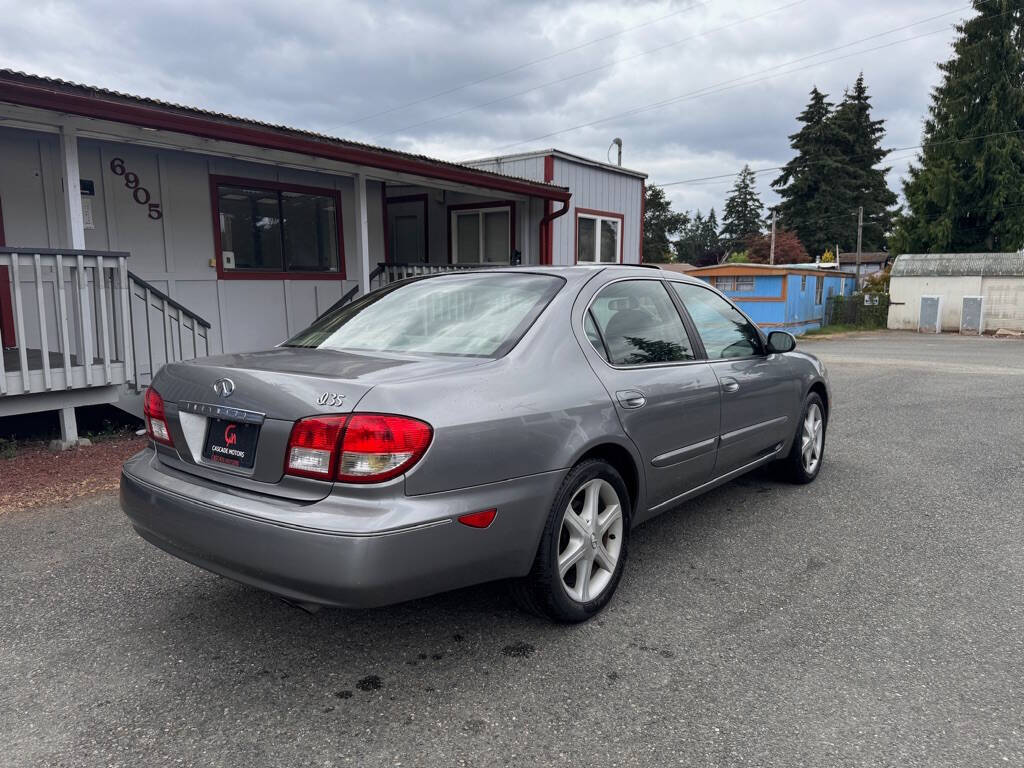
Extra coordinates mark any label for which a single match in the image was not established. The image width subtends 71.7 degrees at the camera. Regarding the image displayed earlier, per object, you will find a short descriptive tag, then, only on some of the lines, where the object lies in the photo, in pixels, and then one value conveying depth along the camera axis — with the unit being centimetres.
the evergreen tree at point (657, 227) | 7889
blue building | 2478
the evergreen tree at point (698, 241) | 9229
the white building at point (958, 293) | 2597
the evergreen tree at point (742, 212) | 8450
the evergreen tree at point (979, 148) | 3334
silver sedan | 233
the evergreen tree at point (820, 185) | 5669
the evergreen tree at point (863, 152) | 5703
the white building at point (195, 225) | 606
